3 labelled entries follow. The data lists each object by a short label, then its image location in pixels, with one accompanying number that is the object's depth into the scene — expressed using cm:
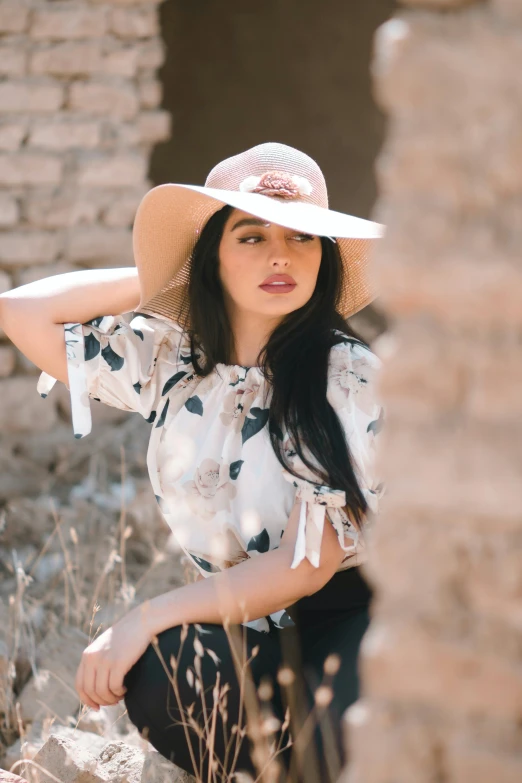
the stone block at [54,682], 375
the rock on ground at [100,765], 332
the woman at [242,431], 324
